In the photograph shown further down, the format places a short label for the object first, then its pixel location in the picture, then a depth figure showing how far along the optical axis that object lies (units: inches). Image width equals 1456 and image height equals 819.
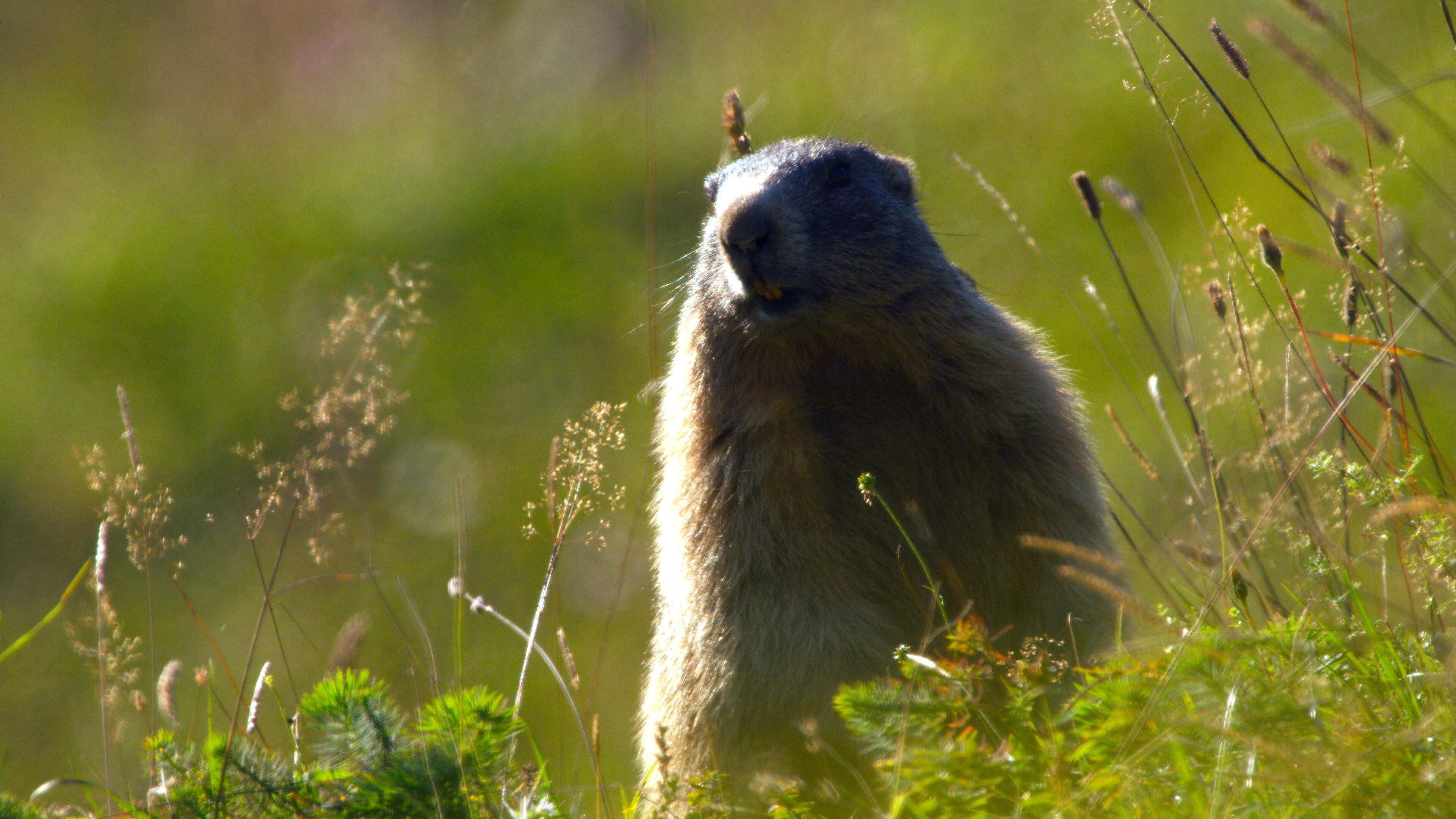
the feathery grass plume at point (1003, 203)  271.1
